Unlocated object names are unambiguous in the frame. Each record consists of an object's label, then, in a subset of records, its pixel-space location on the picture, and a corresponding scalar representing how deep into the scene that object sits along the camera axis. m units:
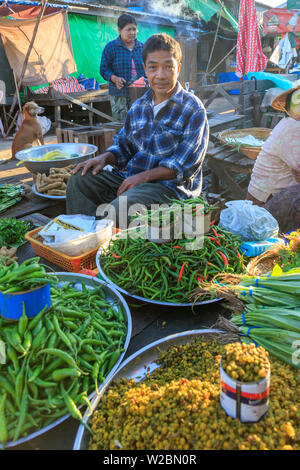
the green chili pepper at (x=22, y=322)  1.35
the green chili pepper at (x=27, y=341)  1.33
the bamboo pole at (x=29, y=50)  6.83
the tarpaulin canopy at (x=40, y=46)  8.70
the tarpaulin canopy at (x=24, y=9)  8.66
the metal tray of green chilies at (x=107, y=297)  1.24
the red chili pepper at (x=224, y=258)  2.00
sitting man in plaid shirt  2.87
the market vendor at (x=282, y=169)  3.06
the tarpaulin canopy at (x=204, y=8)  14.70
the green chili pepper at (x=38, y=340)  1.36
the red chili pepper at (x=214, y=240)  2.10
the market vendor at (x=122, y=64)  5.89
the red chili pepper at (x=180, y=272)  1.88
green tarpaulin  10.68
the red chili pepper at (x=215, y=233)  2.14
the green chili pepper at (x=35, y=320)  1.39
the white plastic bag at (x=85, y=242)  2.31
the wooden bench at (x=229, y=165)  5.12
